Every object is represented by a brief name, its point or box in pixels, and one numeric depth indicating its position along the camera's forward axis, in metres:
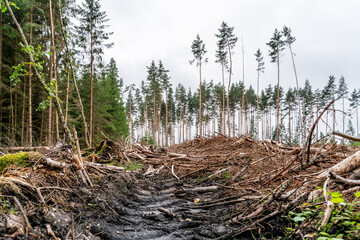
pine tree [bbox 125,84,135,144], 44.47
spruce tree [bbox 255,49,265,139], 31.45
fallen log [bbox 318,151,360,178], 2.72
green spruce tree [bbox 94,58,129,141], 17.93
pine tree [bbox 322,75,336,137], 41.09
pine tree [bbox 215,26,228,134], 24.31
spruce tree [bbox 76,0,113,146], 15.23
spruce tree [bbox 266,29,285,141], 26.48
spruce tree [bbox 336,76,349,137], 41.88
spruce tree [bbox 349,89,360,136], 46.45
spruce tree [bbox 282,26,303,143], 25.53
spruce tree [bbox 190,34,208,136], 28.02
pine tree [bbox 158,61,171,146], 35.50
